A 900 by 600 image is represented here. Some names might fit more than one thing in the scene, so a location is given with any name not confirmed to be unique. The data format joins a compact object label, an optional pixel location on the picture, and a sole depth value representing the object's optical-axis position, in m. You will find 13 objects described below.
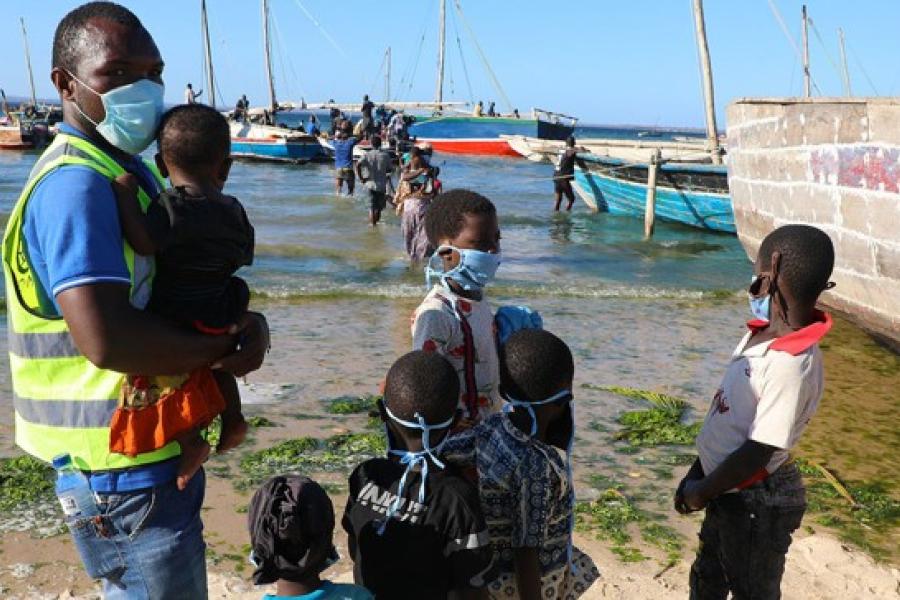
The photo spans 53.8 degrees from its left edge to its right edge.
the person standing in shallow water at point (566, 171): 22.05
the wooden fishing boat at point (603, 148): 21.39
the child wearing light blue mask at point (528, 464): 2.44
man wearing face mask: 1.83
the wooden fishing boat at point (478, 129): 45.09
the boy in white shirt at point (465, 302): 3.04
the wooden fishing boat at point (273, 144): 35.06
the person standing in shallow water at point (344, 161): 23.22
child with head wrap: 2.17
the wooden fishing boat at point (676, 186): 17.56
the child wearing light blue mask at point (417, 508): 2.33
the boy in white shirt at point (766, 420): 2.62
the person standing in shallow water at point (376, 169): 16.56
